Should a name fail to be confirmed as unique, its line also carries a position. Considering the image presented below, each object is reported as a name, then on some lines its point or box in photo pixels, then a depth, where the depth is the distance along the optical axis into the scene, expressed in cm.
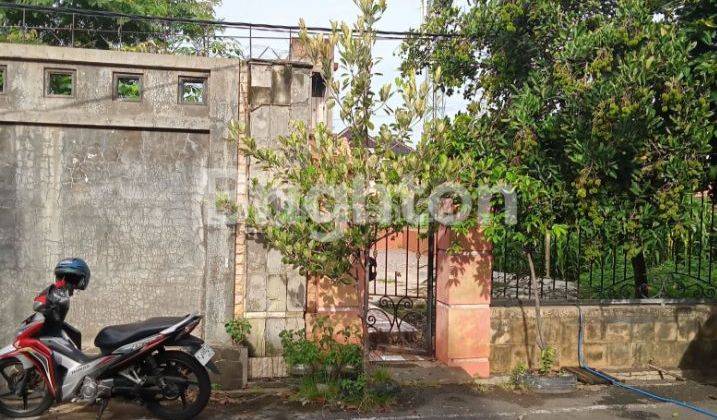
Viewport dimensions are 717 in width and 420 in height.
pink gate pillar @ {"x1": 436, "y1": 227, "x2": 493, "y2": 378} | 662
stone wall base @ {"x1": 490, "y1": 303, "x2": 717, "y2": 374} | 688
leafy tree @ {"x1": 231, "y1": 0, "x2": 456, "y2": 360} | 522
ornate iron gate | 699
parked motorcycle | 522
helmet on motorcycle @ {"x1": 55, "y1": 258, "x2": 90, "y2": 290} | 543
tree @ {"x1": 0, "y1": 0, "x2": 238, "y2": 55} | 1454
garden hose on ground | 591
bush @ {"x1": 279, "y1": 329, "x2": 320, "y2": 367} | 588
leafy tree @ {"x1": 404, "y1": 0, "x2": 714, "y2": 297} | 613
